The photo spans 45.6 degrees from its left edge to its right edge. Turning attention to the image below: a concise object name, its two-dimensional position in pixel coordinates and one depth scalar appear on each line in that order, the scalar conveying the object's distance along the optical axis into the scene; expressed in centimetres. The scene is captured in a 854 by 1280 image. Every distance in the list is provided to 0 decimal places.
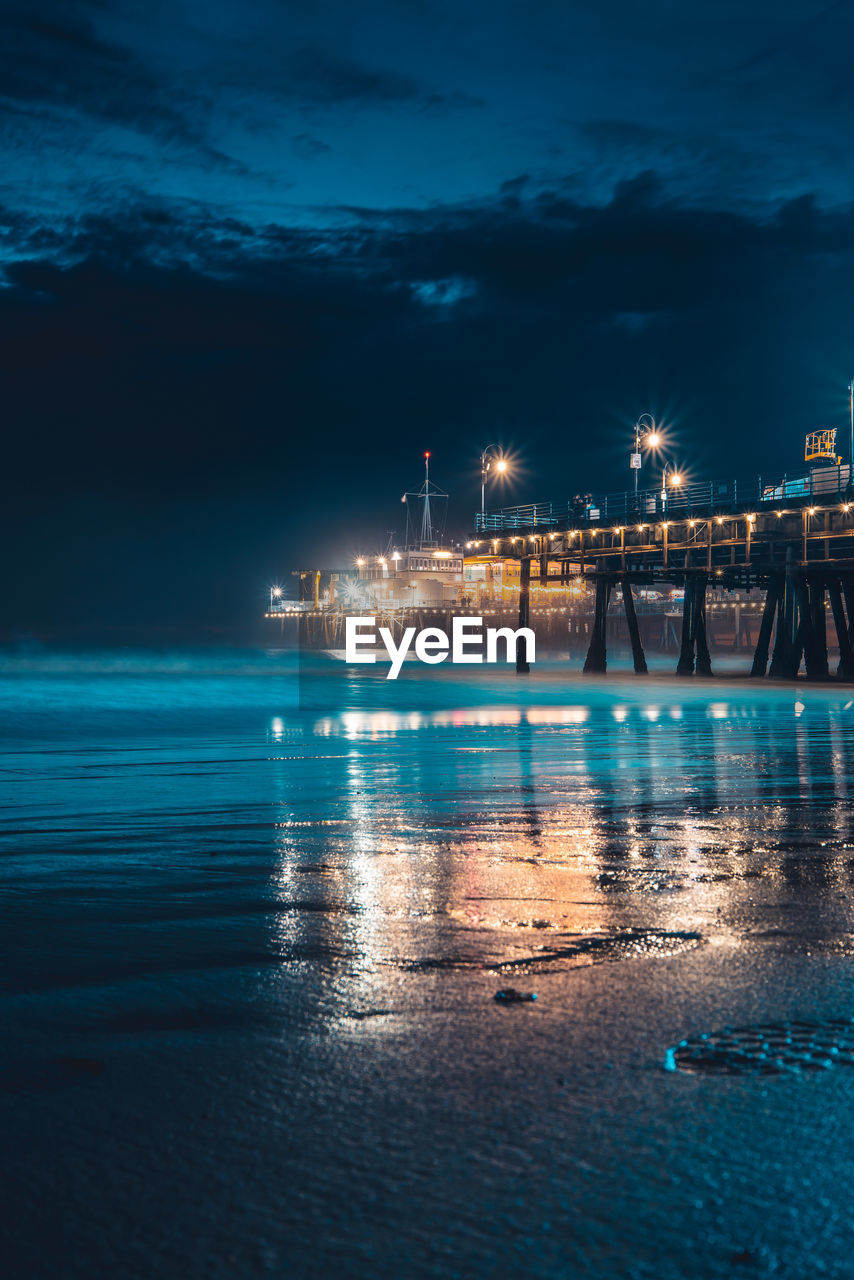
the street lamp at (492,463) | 6756
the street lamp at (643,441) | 6153
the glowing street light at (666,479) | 5294
